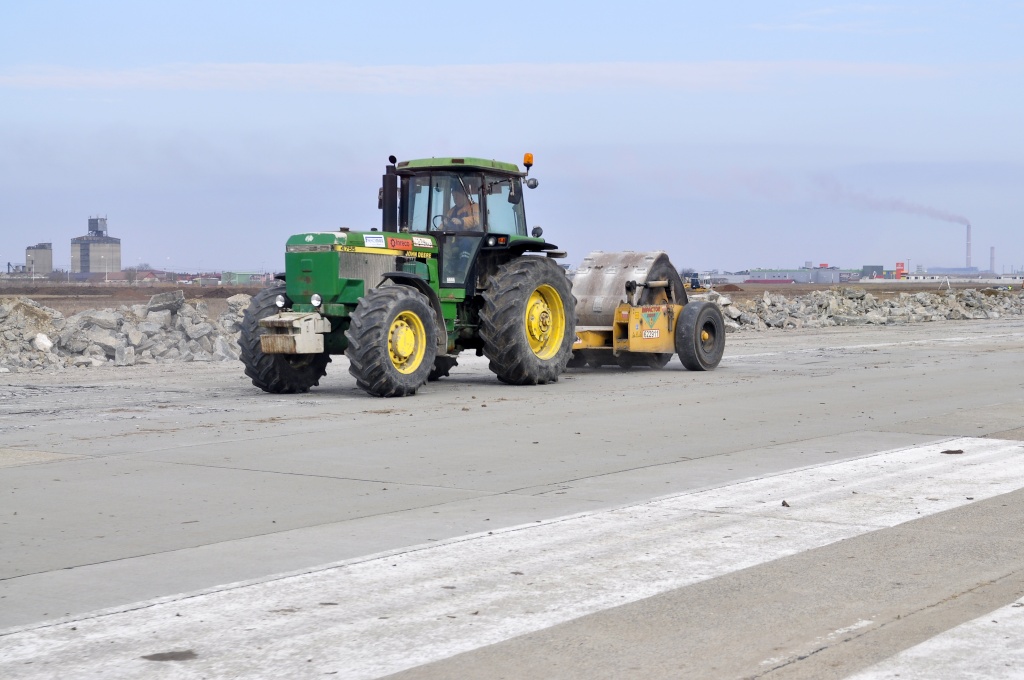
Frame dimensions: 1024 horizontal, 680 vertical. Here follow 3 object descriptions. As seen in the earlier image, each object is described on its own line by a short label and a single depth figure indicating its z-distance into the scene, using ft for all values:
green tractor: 51.90
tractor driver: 58.44
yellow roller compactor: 66.23
